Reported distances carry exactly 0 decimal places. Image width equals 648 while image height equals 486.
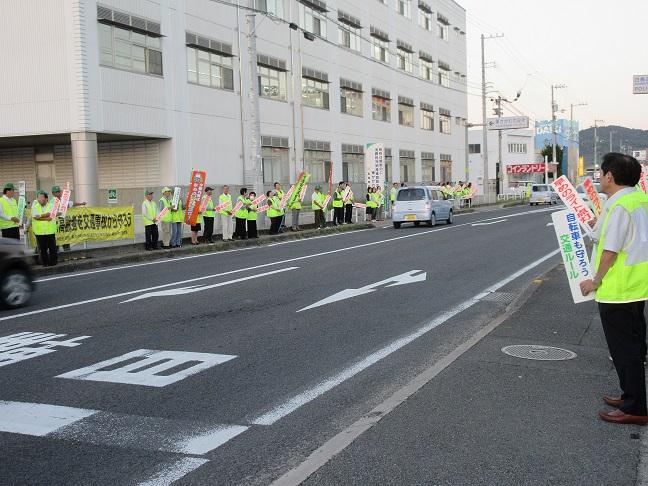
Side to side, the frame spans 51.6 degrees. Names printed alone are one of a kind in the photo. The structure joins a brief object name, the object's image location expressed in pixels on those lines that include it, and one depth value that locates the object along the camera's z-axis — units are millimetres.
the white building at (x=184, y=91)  25062
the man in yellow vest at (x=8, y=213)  14883
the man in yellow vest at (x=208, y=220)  21406
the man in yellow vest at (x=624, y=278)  4504
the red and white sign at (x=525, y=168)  86750
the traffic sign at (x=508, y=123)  58500
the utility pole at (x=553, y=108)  74312
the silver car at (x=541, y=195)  51406
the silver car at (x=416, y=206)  27641
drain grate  10039
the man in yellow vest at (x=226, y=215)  22266
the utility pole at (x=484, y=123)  52688
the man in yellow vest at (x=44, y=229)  15383
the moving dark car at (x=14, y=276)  9984
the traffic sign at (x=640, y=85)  15977
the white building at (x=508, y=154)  99312
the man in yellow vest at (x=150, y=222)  18641
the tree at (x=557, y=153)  114138
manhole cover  6492
